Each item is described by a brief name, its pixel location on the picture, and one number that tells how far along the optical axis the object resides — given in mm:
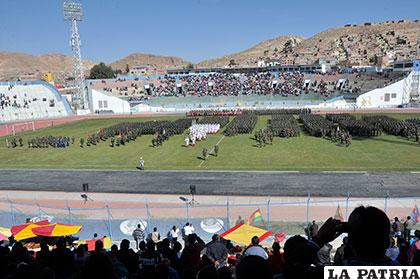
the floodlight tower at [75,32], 60688
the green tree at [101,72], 119812
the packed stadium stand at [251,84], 67000
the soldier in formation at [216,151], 26114
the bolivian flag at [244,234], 9469
